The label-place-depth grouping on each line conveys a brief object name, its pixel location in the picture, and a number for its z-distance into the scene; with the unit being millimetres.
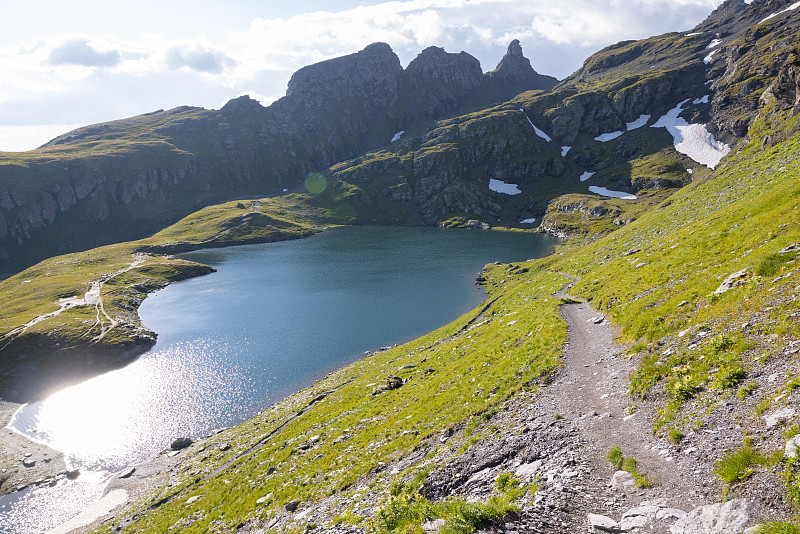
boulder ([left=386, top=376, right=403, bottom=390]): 33344
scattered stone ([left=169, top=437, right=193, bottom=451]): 43438
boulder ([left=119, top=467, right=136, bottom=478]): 39775
